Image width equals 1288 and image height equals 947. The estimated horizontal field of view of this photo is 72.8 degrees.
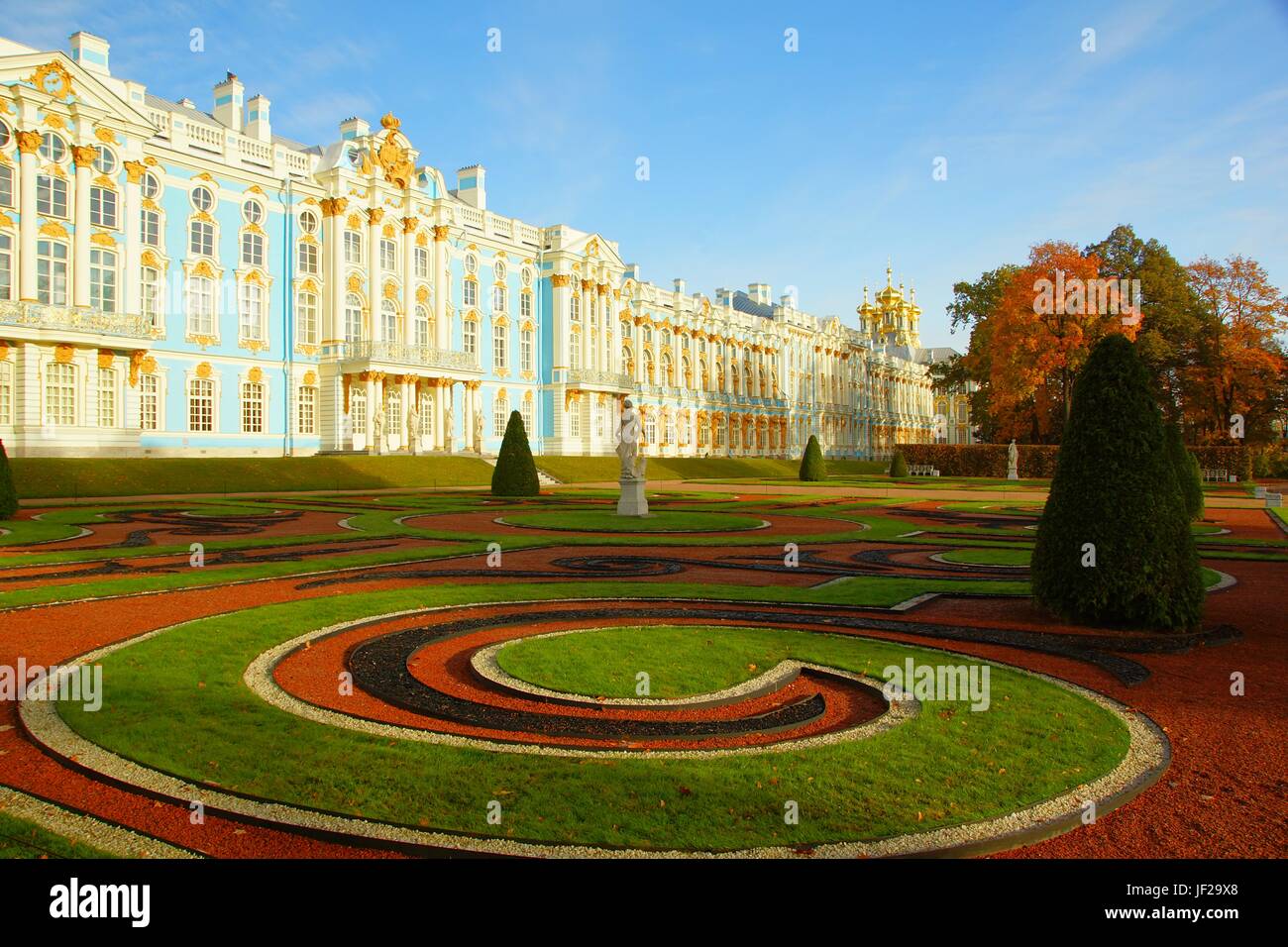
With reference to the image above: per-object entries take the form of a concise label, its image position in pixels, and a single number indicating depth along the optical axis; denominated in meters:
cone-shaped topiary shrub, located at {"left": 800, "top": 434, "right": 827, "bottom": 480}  48.12
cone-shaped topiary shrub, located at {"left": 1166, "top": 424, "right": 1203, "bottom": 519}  22.22
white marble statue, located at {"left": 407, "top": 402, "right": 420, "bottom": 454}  46.05
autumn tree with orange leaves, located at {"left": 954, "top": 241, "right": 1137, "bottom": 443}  47.47
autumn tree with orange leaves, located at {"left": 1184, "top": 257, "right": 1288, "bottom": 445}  50.16
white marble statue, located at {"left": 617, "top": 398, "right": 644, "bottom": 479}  22.41
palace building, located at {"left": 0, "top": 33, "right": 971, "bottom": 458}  33.78
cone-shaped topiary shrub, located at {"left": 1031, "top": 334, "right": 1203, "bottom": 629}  8.68
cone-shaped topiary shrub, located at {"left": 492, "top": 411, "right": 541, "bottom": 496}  31.09
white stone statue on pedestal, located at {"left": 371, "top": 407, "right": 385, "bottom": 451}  44.12
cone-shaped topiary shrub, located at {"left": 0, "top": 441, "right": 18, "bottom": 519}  20.17
